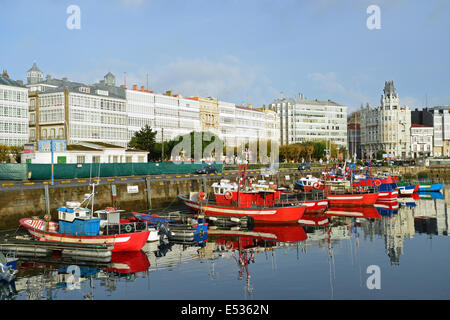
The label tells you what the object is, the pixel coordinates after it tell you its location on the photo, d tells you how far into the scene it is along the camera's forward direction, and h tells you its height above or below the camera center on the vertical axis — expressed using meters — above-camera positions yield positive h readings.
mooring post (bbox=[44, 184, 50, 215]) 52.42 -2.82
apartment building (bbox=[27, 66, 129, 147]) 97.31 +11.58
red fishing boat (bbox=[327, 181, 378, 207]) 68.94 -3.86
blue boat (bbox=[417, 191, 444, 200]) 88.06 -4.73
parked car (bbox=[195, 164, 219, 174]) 82.12 +0.28
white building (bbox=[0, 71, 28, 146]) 90.19 +10.69
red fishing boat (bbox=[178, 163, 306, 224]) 53.16 -3.68
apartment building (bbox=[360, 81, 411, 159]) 198.25 +14.37
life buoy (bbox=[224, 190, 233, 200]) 55.19 -2.59
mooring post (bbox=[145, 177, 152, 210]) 65.19 -3.09
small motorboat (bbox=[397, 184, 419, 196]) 91.12 -3.74
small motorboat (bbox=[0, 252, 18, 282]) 29.98 -5.64
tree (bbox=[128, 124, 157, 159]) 102.86 +6.24
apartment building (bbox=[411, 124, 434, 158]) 198.50 +6.71
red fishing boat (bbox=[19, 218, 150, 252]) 38.66 -5.01
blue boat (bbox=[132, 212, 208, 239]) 44.75 -4.86
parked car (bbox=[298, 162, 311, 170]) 106.85 +0.79
